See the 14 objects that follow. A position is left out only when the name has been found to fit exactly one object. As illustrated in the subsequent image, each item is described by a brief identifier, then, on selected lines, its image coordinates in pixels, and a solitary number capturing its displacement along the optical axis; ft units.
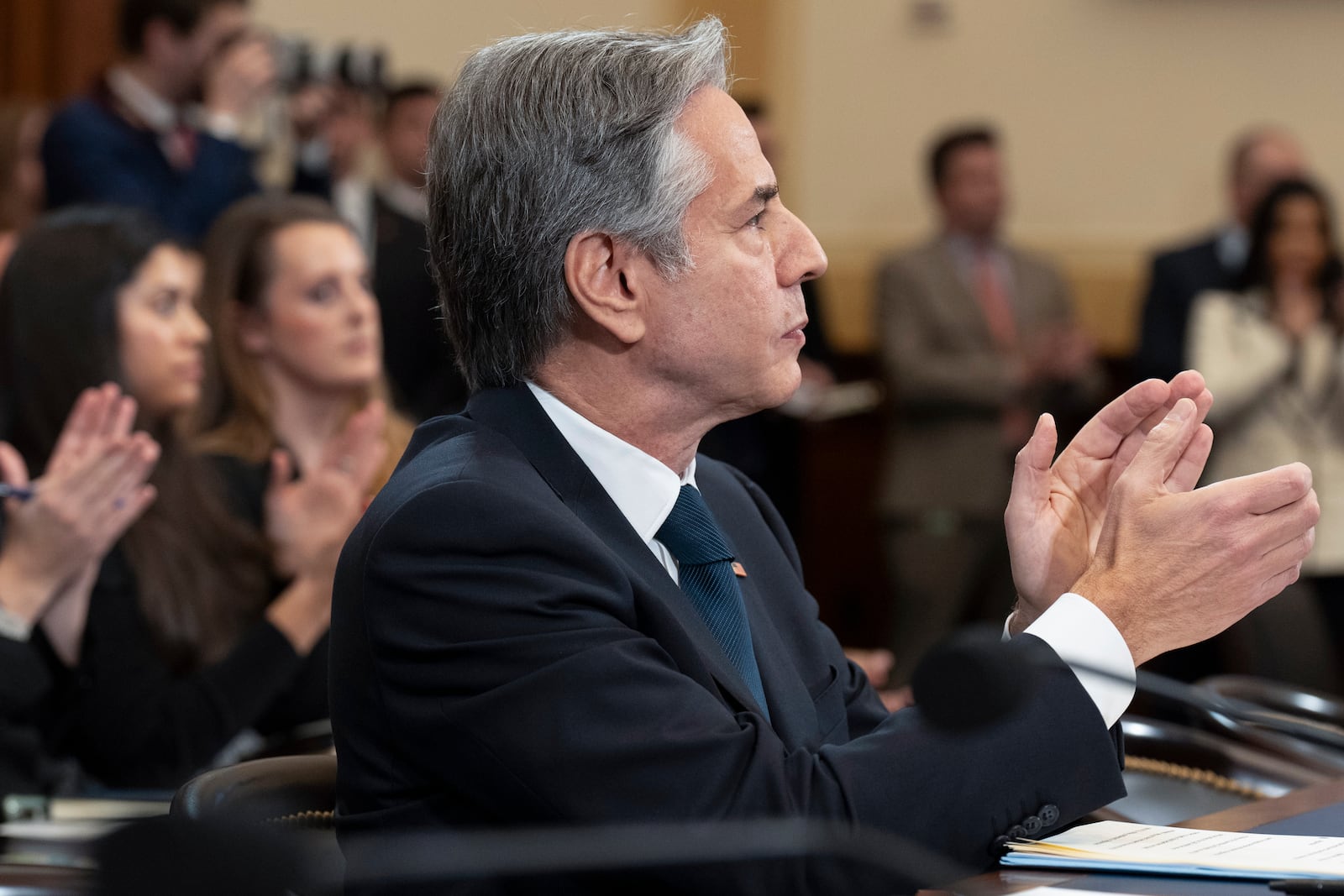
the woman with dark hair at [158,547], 15.66
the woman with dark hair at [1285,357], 26.96
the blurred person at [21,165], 26.45
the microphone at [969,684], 6.24
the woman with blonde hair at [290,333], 19.94
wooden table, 7.56
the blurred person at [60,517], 14.49
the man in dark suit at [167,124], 25.59
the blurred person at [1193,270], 31.01
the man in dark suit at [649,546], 7.83
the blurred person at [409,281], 28.19
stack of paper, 7.68
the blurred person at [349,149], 32.04
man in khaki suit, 31.35
